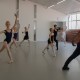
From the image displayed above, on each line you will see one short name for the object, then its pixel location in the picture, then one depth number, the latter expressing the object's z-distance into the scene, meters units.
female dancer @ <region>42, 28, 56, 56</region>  4.76
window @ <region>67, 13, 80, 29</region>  10.96
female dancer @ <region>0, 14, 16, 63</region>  3.46
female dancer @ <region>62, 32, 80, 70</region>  2.73
